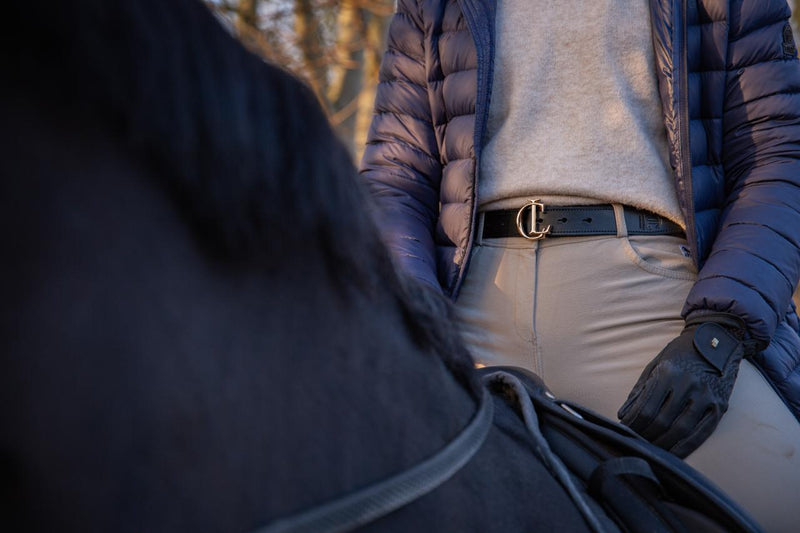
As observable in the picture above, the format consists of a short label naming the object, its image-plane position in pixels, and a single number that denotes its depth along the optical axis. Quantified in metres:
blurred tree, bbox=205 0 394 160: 7.43
